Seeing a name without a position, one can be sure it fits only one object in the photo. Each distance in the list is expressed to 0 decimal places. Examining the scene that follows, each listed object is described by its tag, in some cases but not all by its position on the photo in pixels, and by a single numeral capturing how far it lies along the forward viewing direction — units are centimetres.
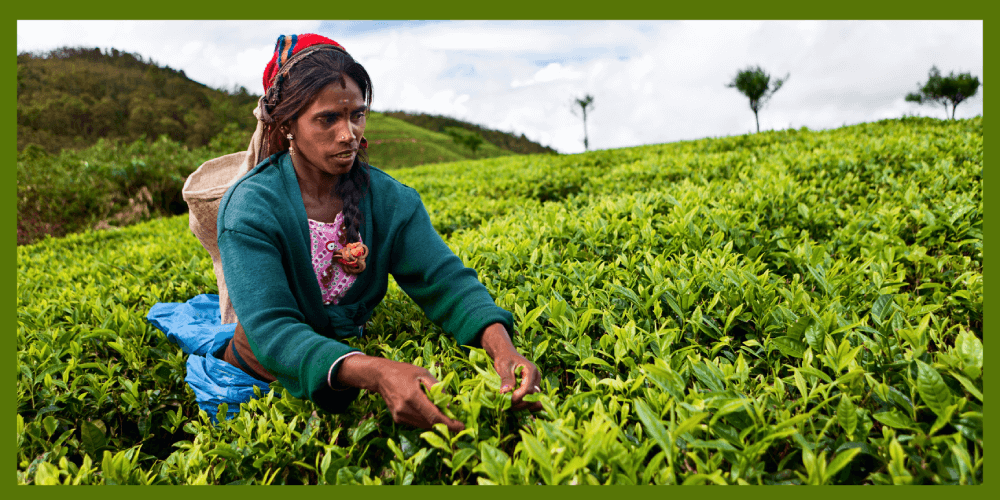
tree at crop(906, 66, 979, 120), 2742
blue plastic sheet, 196
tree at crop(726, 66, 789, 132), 2888
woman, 142
